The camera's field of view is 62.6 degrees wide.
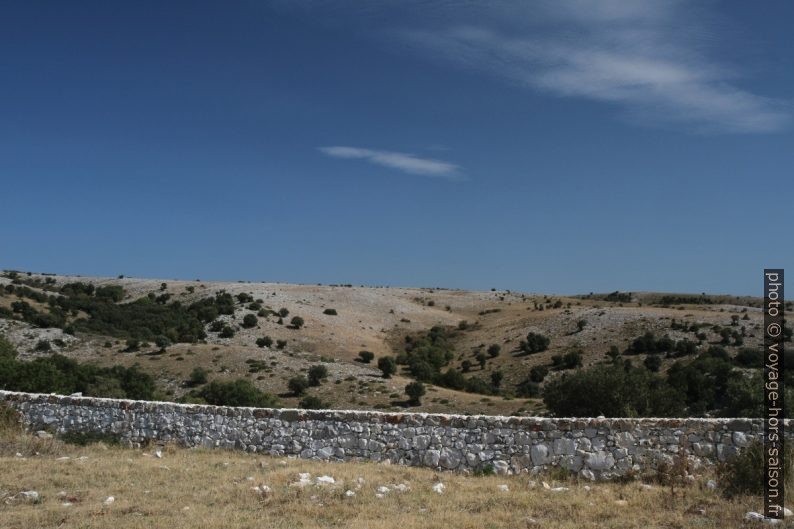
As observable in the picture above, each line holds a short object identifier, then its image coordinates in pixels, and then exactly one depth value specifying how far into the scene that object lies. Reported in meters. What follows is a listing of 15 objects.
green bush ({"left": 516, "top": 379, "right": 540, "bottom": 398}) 44.47
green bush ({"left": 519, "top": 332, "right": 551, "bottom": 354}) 56.41
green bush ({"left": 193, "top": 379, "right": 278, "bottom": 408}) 27.83
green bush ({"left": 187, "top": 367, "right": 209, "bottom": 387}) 40.59
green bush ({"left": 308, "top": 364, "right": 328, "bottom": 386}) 41.46
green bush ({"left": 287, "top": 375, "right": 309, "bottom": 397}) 38.88
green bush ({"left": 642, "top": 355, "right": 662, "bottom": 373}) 45.11
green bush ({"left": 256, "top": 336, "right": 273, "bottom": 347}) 56.99
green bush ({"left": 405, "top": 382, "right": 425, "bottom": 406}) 36.94
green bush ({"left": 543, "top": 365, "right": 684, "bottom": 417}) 21.34
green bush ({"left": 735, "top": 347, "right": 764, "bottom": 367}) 42.59
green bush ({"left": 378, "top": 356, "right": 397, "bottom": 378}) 45.24
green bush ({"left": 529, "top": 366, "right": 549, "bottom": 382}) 47.53
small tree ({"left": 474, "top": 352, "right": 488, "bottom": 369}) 56.15
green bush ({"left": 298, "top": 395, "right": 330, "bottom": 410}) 33.03
